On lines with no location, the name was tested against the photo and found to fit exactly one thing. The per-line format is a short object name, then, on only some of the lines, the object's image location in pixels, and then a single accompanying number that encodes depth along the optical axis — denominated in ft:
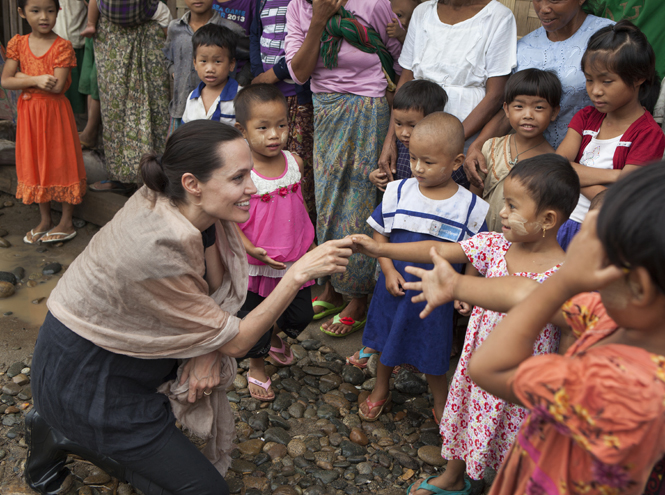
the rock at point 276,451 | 9.48
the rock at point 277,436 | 9.82
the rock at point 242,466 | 9.14
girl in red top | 8.79
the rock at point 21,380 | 10.98
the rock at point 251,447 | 9.52
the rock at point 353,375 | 11.44
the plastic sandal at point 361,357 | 11.79
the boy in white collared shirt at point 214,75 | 13.70
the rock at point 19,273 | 14.93
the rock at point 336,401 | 10.72
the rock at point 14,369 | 11.20
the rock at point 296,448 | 9.52
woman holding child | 12.14
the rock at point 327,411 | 10.44
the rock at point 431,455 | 9.31
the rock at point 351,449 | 9.48
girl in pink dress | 10.44
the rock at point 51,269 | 15.33
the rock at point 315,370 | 11.69
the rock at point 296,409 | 10.49
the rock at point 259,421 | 10.11
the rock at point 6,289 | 13.93
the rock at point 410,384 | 11.06
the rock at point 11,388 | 10.66
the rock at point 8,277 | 14.57
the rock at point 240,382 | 11.16
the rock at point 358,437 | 9.76
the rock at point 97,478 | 8.78
